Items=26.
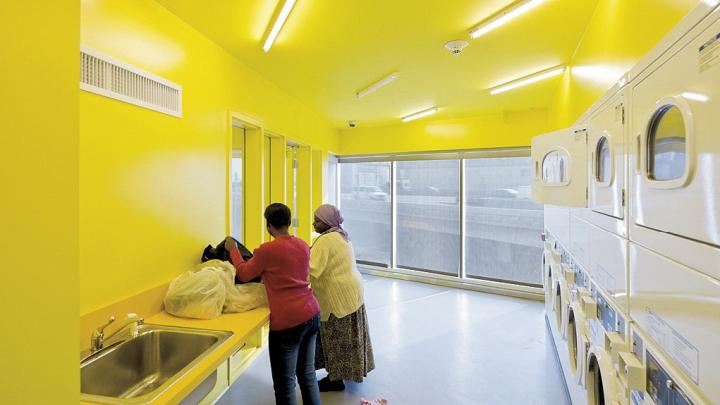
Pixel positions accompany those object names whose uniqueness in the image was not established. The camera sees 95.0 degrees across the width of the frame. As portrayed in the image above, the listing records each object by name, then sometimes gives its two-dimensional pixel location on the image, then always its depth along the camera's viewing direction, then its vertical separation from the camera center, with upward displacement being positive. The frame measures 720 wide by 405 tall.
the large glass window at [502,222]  4.86 -0.32
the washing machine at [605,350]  1.26 -0.66
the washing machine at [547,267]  3.38 -0.73
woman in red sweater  1.89 -0.54
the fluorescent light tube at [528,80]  3.21 +1.26
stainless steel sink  1.56 -0.82
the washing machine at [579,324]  1.77 -0.73
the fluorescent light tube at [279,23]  2.05 +1.22
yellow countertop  1.27 -0.71
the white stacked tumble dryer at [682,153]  0.73 +0.13
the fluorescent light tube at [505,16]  2.06 +1.22
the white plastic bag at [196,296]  1.96 -0.58
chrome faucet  1.58 -0.65
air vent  1.63 +0.66
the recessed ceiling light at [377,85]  3.30 +1.24
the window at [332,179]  5.76 +0.39
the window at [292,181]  4.19 +0.26
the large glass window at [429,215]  5.41 -0.24
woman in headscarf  2.35 -0.78
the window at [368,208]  5.99 -0.13
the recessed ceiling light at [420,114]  4.68 +1.28
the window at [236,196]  3.07 +0.05
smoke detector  2.55 +1.22
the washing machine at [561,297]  2.42 -0.77
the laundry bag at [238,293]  2.06 -0.59
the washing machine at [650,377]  0.84 -0.52
